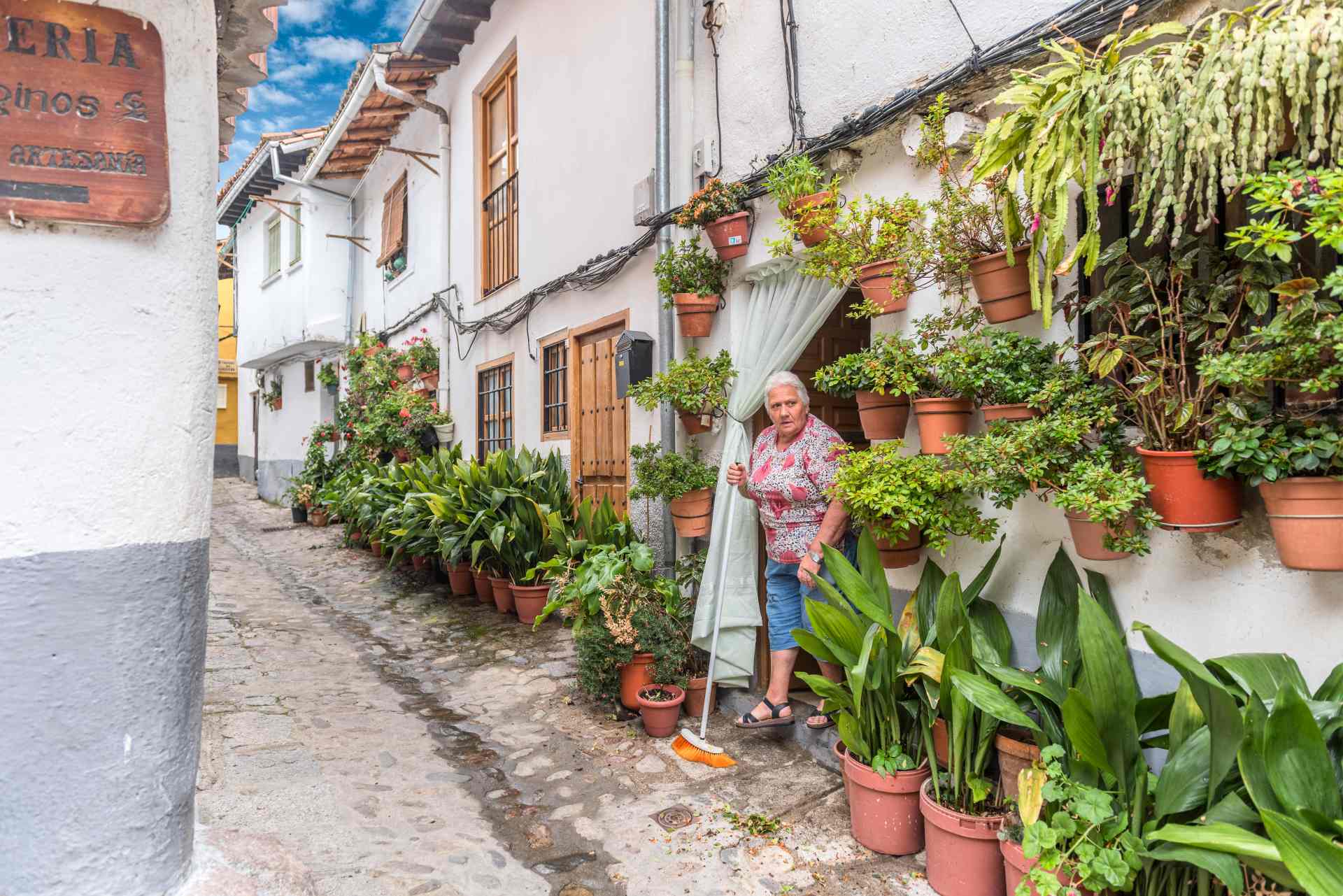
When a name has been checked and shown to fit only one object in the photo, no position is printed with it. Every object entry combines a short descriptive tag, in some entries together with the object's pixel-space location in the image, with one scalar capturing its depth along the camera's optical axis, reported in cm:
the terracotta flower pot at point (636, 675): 441
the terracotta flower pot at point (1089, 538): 260
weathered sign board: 159
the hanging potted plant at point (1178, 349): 230
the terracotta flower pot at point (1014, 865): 246
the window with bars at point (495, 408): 794
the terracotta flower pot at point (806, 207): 368
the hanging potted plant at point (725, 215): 444
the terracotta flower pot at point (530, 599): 610
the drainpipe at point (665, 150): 508
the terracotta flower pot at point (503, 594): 640
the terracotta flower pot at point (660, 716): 420
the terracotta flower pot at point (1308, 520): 207
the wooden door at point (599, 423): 596
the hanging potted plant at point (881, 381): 323
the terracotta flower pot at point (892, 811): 302
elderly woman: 380
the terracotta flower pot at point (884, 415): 343
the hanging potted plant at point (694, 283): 473
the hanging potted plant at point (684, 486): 466
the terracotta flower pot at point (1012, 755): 263
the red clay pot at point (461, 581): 707
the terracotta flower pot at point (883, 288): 339
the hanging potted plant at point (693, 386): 456
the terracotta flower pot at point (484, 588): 685
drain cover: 336
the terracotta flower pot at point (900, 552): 343
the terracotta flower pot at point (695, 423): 482
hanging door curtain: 425
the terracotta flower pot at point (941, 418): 310
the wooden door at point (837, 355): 498
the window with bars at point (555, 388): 682
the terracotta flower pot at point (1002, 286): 291
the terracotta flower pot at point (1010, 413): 282
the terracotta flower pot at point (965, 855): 269
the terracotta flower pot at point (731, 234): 444
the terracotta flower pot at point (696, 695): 446
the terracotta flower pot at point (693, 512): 473
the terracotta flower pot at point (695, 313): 473
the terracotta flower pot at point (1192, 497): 231
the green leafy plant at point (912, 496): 302
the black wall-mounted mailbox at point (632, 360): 520
